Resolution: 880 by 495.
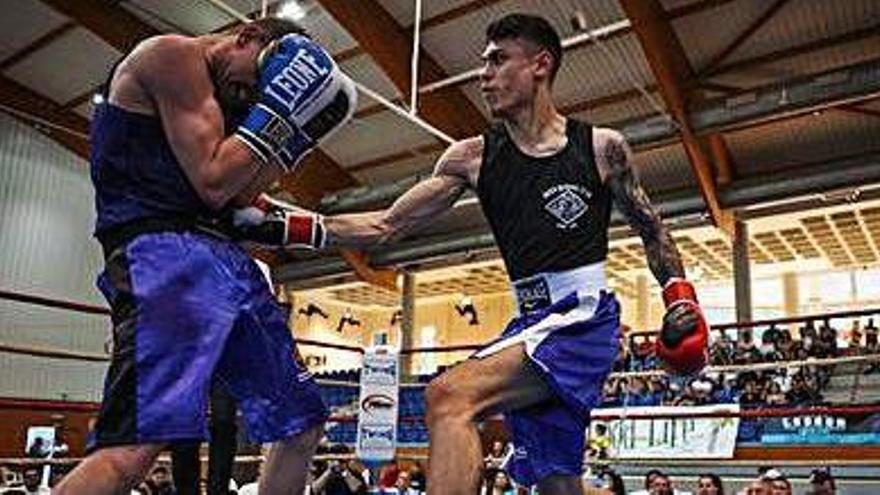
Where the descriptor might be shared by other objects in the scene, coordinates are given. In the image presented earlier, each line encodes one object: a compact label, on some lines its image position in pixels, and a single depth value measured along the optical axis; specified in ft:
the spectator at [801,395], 28.07
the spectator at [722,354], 29.35
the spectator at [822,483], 17.74
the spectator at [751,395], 28.50
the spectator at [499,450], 28.03
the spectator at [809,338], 30.66
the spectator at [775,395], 28.12
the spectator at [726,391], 29.14
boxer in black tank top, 6.07
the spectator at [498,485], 21.26
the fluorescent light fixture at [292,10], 29.71
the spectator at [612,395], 30.96
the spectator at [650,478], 19.41
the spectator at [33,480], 19.84
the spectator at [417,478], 26.53
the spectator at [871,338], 30.90
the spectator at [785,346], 31.42
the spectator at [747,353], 29.86
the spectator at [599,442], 20.29
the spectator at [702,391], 28.55
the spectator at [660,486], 18.90
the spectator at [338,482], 18.99
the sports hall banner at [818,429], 26.78
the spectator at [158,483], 18.42
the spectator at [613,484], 18.62
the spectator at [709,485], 18.51
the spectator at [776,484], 17.19
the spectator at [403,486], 24.00
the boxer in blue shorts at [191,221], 4.96
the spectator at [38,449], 33.55
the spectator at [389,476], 28.94
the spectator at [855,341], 32.68
